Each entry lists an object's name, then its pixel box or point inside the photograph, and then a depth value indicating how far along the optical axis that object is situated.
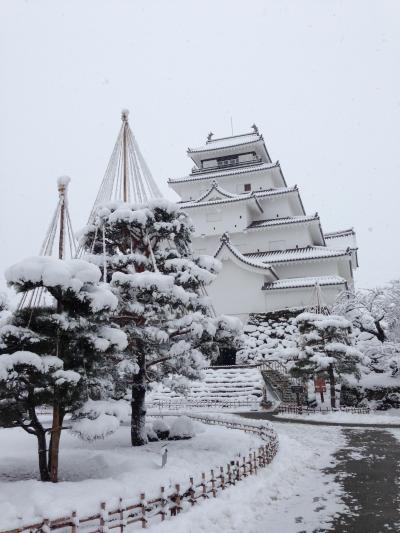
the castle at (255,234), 38.34
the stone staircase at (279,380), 29.75
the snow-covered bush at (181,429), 16.44
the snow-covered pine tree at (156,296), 13.45
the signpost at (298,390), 27.77
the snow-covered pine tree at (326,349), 25.42
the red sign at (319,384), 28.80
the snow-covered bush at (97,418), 9.10
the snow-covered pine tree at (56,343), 9.05
